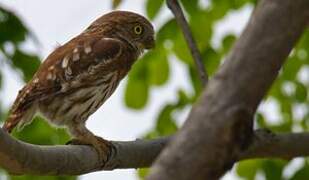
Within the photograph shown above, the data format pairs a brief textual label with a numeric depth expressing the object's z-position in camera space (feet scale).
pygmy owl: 27.86
